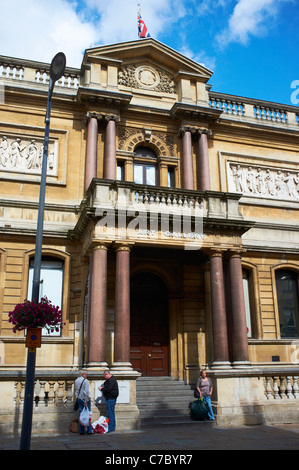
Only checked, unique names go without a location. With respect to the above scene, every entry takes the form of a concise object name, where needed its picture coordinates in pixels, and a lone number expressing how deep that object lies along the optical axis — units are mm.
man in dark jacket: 12891
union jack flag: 23006
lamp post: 9367
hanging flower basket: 10625
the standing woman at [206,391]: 14617
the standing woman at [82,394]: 12531
